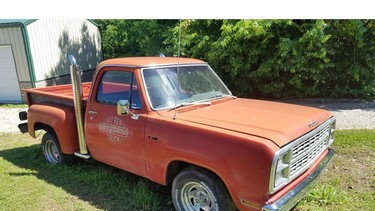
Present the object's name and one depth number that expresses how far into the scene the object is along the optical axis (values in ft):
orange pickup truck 9.39
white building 40.83
